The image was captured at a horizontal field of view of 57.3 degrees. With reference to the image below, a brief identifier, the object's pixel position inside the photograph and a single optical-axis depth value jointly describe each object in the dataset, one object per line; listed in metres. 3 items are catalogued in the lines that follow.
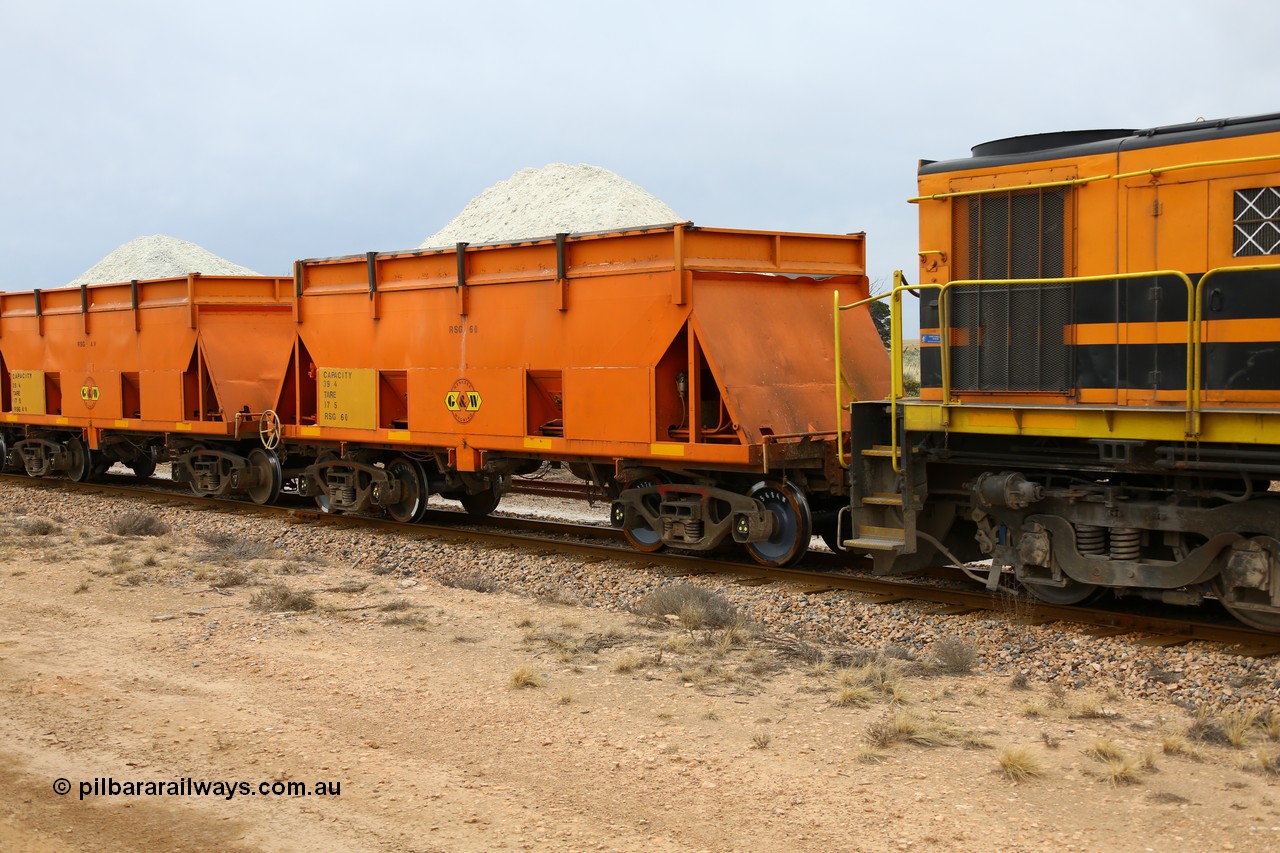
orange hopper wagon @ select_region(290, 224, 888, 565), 11.73
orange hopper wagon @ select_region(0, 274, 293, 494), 18.47
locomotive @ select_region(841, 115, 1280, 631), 8.14
